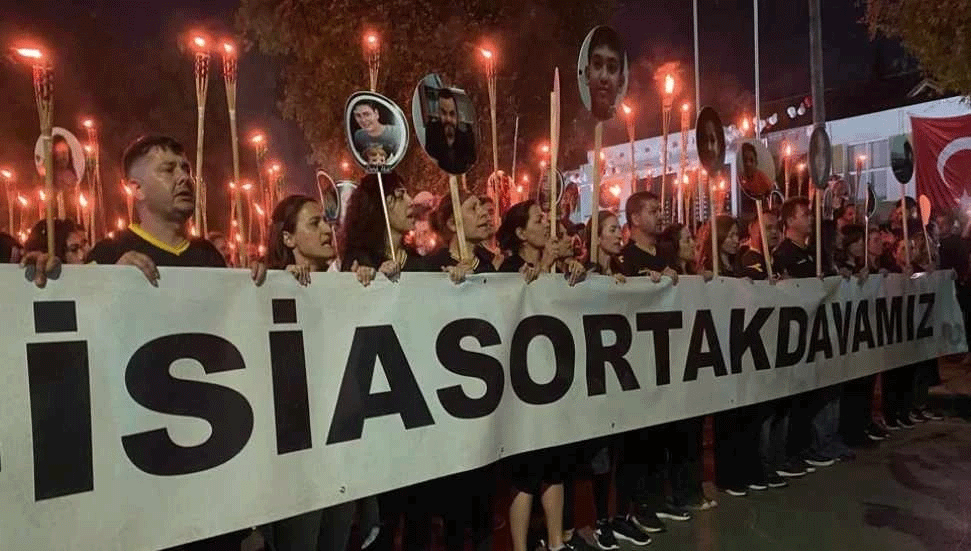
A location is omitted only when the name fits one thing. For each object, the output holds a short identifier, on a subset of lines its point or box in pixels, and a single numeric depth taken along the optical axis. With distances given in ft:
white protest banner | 8.49
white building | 52.80
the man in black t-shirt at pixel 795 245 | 20.24
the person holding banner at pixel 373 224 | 13.06
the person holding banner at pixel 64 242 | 15.43
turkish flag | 45.60
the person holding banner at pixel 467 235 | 13.91
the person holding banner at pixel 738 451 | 18.67
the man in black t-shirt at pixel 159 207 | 10.27
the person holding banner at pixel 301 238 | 12.55
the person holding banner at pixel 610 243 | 17.49
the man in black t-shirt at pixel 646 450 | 16.34
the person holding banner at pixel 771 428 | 19.12
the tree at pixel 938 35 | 30.37
